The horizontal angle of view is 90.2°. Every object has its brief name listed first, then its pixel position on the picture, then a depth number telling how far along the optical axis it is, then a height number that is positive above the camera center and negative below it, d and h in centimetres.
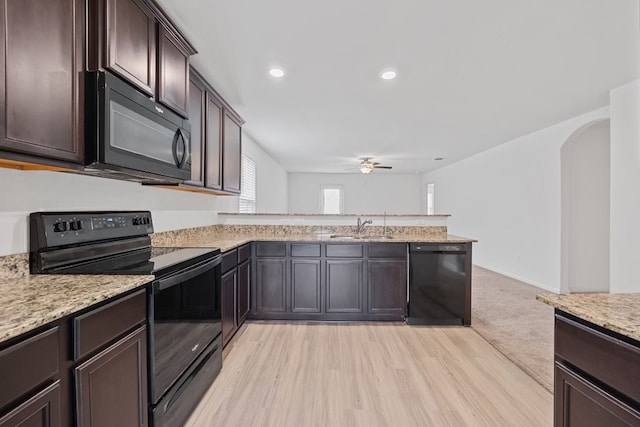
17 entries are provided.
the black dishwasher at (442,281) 328 -72
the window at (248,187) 505 +40
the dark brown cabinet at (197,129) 251 +67
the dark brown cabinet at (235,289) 262 -71
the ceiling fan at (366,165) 704 +101
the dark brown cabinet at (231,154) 330 +62
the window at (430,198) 982 +39
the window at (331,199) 1051 +39
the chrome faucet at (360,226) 381 -18
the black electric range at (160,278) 154 -38
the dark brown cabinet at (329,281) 335 -75
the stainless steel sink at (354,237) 363 -30
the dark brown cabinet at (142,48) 144 +87
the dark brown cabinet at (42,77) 108 +50
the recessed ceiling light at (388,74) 273 +119
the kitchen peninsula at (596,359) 96 -49
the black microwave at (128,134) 140 +39
